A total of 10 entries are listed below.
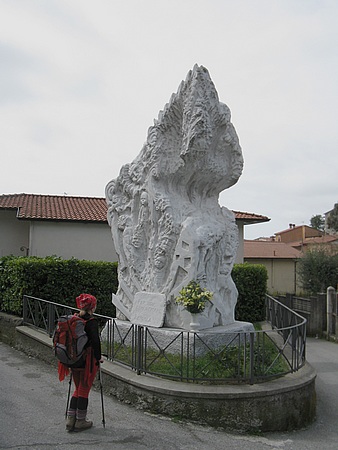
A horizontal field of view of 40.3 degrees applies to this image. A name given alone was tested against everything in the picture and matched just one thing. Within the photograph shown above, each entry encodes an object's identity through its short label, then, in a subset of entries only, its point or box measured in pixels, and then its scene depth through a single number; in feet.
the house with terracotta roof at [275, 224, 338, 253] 179.22
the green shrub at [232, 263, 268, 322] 49.32
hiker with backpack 16.97
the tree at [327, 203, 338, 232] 141.49
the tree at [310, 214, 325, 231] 207.21
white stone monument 25.95
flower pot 24.57
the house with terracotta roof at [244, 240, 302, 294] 106.83
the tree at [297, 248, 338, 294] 84.53
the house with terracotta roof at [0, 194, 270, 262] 60.39
